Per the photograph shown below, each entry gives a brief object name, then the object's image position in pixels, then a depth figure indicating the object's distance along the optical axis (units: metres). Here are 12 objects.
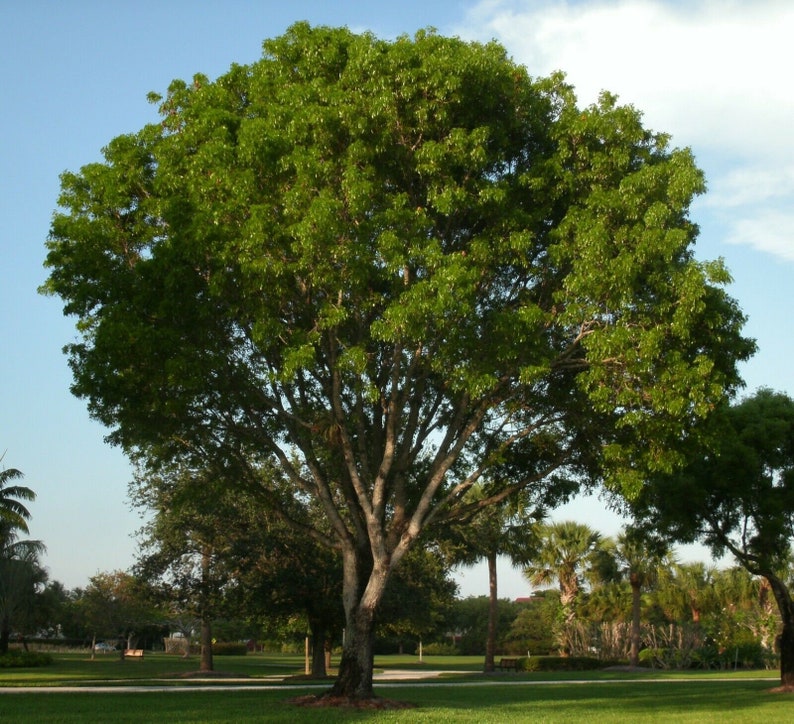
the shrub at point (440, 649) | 86.31
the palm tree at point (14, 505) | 45.12
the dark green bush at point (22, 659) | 46.31
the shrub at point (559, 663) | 51.12
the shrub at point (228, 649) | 80.75
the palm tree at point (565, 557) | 52.69
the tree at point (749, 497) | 27.88
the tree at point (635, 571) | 49.19
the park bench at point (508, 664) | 52.09
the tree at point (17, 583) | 53.62
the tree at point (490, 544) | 39.88
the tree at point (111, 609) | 66.56
